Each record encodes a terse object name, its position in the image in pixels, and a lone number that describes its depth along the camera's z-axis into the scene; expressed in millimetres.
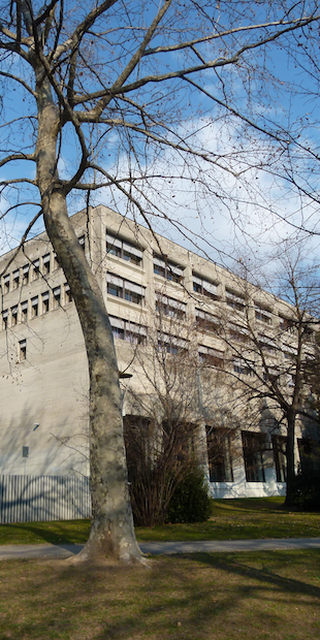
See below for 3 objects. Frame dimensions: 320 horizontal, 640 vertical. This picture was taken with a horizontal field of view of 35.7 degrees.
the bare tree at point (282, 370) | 22594
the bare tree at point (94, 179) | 6469
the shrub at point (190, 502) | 14141
